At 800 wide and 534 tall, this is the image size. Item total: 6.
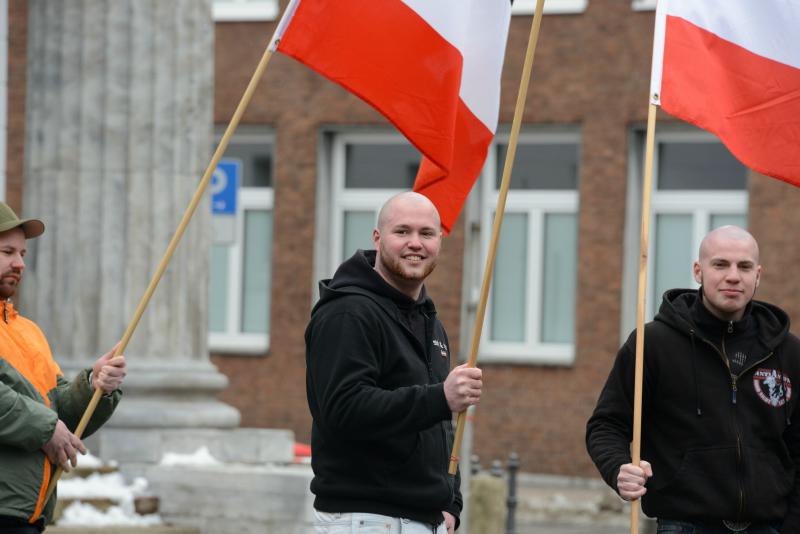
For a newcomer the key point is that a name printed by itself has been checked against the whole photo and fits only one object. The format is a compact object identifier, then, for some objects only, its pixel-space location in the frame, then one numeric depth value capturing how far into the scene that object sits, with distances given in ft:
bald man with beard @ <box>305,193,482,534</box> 33.75
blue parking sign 86.03
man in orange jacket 36.35
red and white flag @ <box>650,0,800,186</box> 39.89
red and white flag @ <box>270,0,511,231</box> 41.24
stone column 72.94
